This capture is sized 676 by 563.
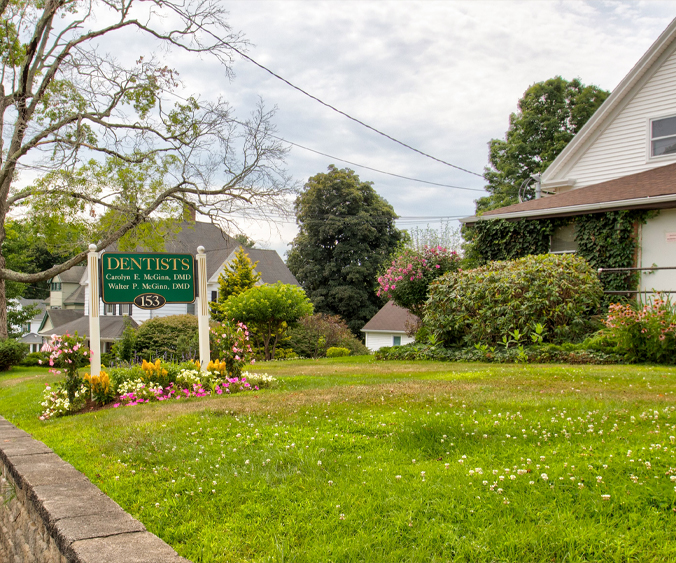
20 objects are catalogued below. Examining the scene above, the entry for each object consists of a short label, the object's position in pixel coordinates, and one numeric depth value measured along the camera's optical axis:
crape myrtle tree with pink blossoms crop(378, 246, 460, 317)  16.66
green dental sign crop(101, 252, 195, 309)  7.84
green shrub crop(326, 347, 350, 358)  22.75
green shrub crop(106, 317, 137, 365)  17.41
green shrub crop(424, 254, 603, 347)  11.09
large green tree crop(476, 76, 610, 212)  31.62
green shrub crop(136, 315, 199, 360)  18.83
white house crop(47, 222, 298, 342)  30.95
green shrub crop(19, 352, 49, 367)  22.12
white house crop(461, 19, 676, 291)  12.73
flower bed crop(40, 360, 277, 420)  7.25
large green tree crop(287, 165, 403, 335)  36.28
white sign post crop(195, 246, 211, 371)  8.07
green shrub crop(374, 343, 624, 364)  9.77
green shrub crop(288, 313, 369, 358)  24.91
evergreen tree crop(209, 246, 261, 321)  26.52
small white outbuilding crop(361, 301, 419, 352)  33.84
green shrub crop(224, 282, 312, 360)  17.83
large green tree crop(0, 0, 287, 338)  17.59
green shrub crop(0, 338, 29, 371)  18.23
